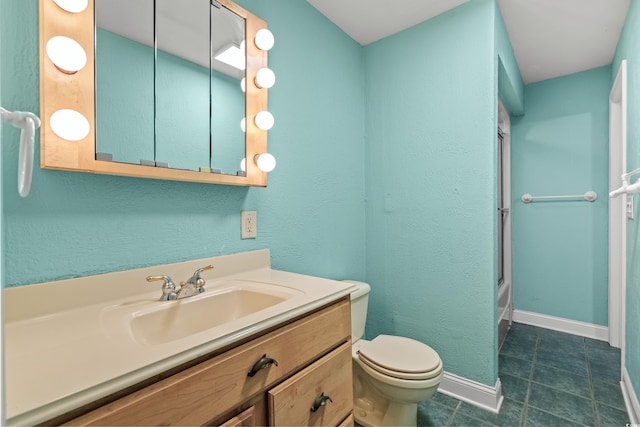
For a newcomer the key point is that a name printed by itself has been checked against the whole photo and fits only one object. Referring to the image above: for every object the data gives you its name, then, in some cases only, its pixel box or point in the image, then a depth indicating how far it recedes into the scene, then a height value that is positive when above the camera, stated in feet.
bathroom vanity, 1.75 -1.01
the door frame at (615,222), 7.87 -0.24
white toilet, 4.41 -2.46
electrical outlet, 4.60 -0.18
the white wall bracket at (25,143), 1.25 +0.30
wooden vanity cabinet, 1.94 -1.40
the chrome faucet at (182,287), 3.31 -0.85
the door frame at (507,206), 9.55 +0.23
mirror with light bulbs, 2.81 +1.24
